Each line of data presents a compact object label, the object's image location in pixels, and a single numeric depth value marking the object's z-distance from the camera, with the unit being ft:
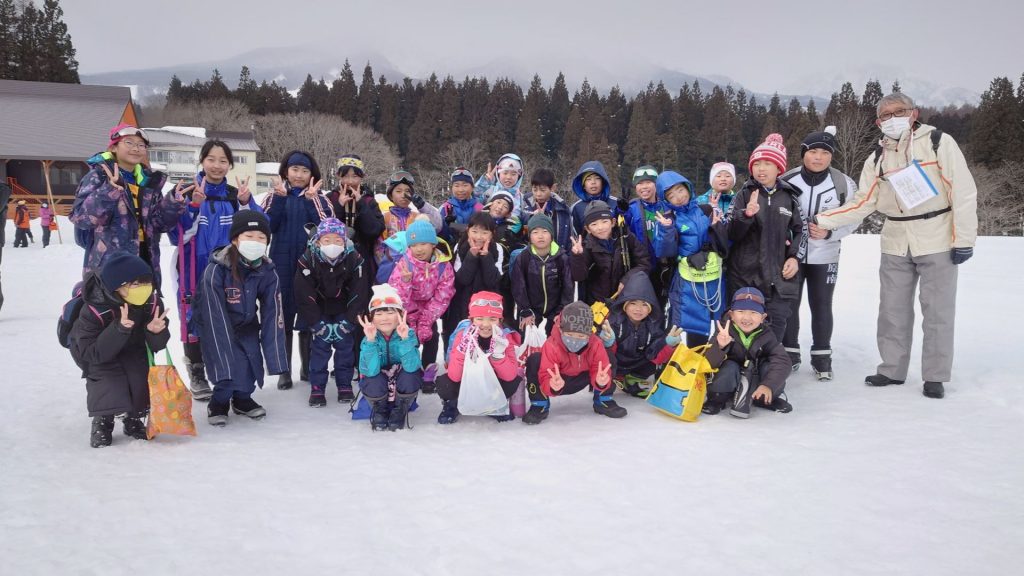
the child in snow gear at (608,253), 16.97
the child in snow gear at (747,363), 14.51
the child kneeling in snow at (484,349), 14.23
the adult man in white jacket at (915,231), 15.30
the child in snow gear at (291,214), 16.76
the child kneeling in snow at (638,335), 16.05
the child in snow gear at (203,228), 15.81
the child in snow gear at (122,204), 14.25
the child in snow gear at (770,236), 16.58
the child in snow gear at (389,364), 13.87
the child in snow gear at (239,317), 14.10
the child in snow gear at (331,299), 15.49
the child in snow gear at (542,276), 16.84
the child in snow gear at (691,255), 16.96
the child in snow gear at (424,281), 16.34
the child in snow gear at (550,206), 19.11
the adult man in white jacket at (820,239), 17.37
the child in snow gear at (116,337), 12.17
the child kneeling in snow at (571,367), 14.10
